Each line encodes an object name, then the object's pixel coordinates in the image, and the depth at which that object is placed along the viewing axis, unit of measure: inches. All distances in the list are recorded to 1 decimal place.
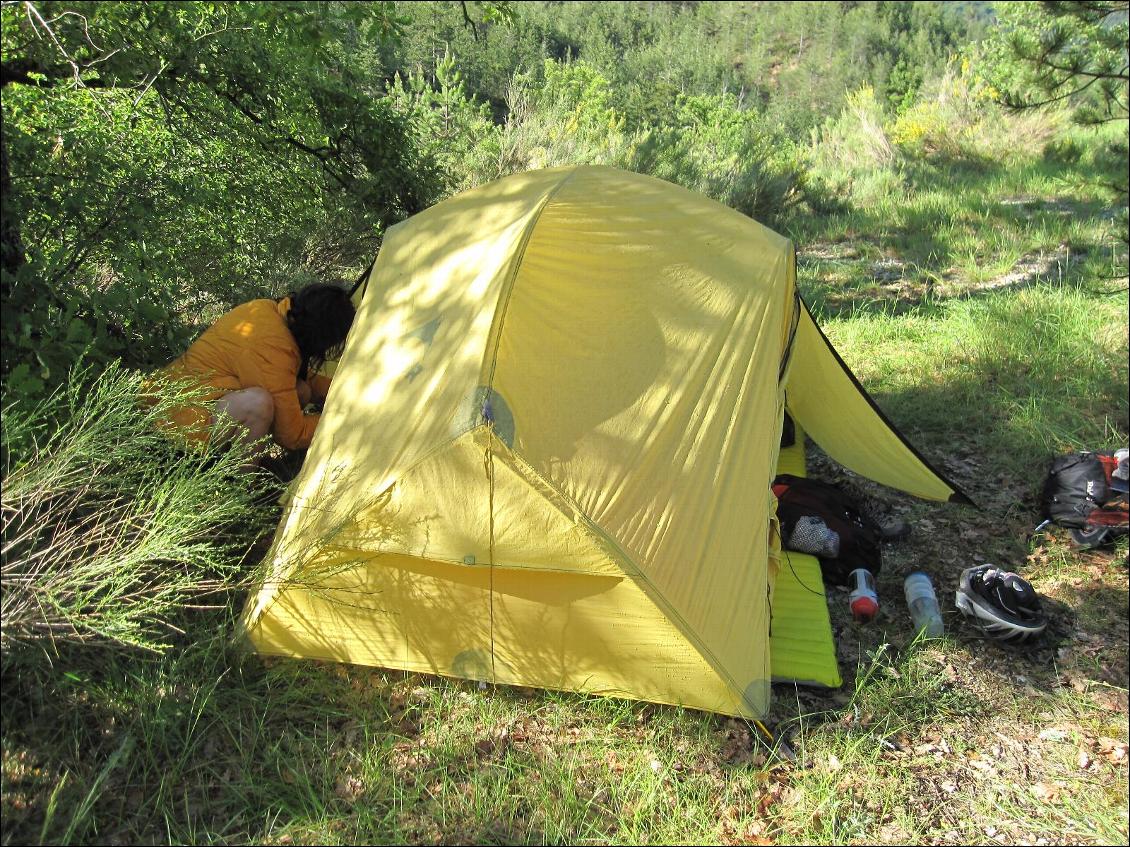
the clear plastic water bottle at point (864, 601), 121.0
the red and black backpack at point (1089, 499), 135.1
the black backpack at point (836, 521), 131.1
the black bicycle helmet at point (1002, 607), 114.9
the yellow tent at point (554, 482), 96.8
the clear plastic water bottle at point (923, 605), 117.8
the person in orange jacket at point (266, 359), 123.2
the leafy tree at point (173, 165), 115.4
